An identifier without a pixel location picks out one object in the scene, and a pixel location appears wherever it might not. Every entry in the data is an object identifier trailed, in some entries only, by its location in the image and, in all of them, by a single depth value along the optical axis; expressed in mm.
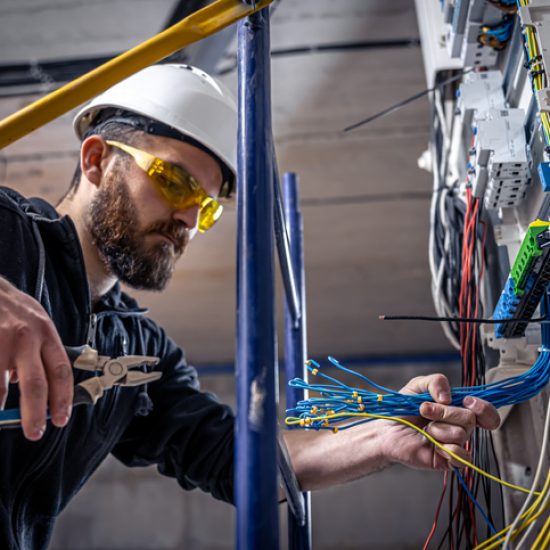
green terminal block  942
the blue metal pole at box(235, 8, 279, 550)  656
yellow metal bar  956
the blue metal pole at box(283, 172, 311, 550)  1379
